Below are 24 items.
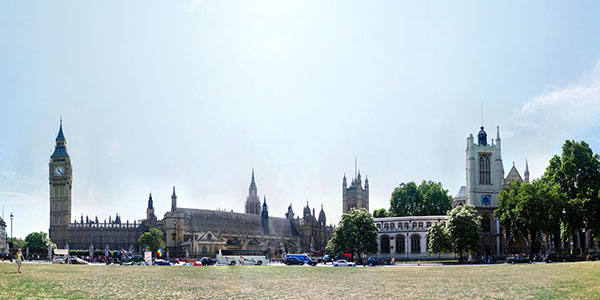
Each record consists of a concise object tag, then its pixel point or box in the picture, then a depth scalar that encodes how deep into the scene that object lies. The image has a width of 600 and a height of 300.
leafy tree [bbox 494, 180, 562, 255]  70.50
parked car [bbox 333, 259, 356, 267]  73.94
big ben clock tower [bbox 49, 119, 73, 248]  186.12
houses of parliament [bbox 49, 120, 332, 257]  134.75
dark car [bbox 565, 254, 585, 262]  66.81
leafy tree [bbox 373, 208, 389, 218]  147.12
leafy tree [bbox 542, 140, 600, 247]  68.94
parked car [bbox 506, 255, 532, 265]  70.31
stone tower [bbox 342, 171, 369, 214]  193.12
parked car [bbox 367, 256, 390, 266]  75.19
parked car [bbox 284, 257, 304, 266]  82.19
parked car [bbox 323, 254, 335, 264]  94.78
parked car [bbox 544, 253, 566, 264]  66.69
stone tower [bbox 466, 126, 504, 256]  103.44
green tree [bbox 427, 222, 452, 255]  82.25
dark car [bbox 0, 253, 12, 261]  90.11
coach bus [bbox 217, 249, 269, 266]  79.25
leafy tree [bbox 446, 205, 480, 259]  79.94
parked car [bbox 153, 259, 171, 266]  80.44
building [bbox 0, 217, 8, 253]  164.88
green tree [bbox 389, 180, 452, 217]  129.38
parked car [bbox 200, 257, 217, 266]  80.25
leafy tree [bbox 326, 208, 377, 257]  90.75
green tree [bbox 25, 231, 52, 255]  145.50
